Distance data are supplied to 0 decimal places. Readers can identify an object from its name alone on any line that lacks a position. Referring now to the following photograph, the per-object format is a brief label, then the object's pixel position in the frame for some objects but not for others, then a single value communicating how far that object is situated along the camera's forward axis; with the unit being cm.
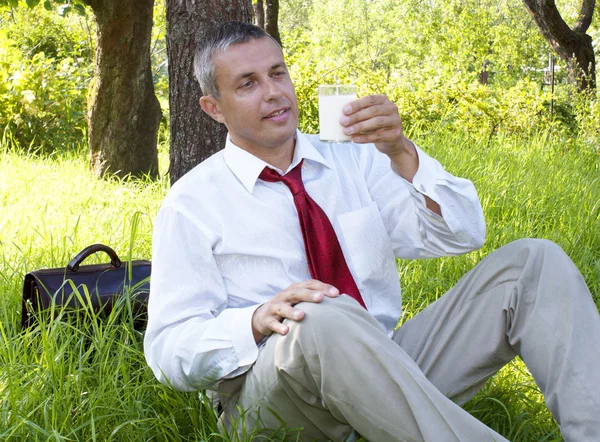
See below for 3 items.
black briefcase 298
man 203
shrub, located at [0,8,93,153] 861
